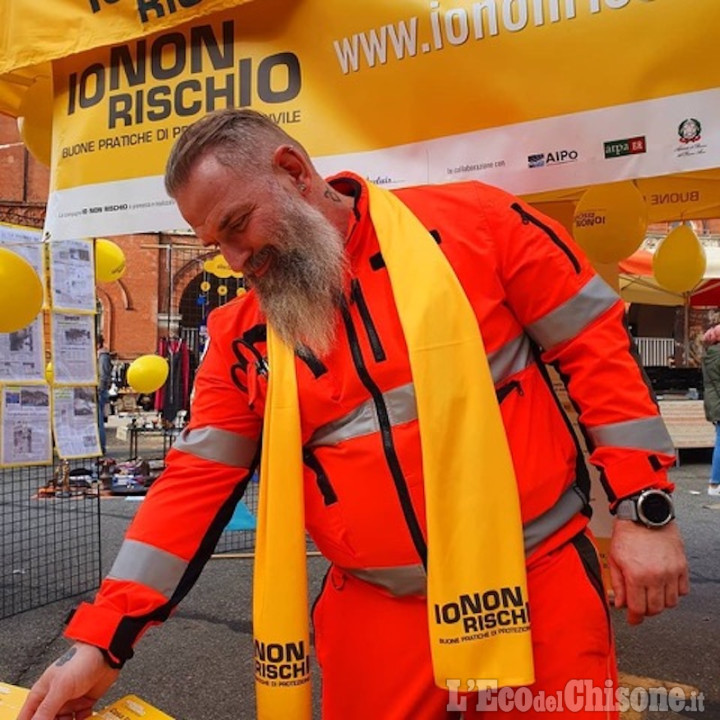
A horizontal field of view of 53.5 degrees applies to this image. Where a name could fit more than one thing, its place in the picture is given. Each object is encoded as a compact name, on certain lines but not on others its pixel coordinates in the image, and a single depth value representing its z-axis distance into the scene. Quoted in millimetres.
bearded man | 1397
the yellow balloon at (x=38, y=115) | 3369
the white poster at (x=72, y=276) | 4707
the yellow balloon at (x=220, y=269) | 9031
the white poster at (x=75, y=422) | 4762
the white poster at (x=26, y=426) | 4348
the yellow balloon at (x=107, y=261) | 5879
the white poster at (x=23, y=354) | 4371
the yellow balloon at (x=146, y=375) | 8344
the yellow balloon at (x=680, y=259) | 4578
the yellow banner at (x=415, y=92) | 2129
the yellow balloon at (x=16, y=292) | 3699
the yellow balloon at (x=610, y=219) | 3673
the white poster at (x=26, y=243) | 4320
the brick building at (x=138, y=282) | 21625
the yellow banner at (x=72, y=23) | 2615
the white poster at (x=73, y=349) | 4754
